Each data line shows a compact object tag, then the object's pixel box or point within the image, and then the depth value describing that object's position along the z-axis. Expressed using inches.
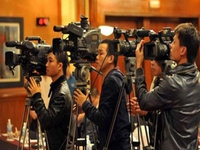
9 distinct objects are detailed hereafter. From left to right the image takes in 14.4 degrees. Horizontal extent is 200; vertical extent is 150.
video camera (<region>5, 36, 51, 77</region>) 208.5
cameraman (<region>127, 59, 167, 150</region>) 167.2
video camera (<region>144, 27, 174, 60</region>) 167.3
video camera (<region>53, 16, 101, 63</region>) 187.1
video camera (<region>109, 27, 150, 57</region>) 180.1
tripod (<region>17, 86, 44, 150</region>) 210.5
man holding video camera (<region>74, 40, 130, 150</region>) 186.7
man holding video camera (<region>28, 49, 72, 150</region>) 198.8
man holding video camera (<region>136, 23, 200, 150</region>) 156.1
